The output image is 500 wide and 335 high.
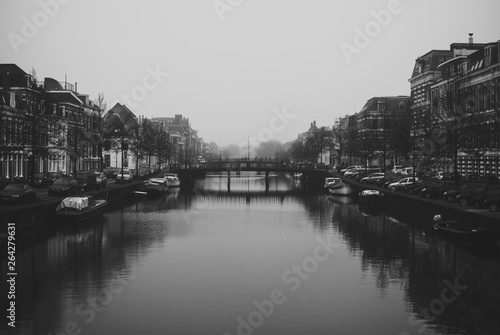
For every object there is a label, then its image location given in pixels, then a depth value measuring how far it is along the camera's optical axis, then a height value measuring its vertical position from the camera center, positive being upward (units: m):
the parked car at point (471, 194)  42.22 -2.98
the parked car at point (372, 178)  75.50 -3.16
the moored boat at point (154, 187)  70.81 -4.30
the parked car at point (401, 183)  63.28 -3.27
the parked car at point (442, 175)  67.64 -2.56
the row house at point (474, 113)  54.41 +4.35
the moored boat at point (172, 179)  92.33 -4.26
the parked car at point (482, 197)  40.22 -3.10
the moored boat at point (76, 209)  41.24 -4.26
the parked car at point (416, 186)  55.69 -3.24
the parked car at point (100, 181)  61.69 -3.11
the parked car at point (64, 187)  48.34 -3.00
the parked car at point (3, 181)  52.25 -2.86
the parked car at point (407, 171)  81.41 -2.39
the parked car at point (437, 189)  51.26 -3.14
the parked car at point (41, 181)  59.14 -2.98
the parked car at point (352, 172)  89.56 -2.89
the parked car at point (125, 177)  75.31 -3.44
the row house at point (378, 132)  75.12 +3.85
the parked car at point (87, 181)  56.59 -2.92
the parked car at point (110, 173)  86.25 -3.08
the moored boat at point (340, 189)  74.69 -4.65
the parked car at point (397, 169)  86.20 -2.22
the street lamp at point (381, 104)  124.23 +11.55
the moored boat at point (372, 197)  59.91 -4.61
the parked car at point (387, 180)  66.88 -3.19
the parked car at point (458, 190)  45.78 -2.97
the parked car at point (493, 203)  37.97 -3.31
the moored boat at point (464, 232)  32.44 -4.71
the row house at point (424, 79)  80.52 +13.60
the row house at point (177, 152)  157.77 +0.66
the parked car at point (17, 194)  39.26 -2.92
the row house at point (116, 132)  88.74 +4.31
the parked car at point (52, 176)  61.87 -2.74
